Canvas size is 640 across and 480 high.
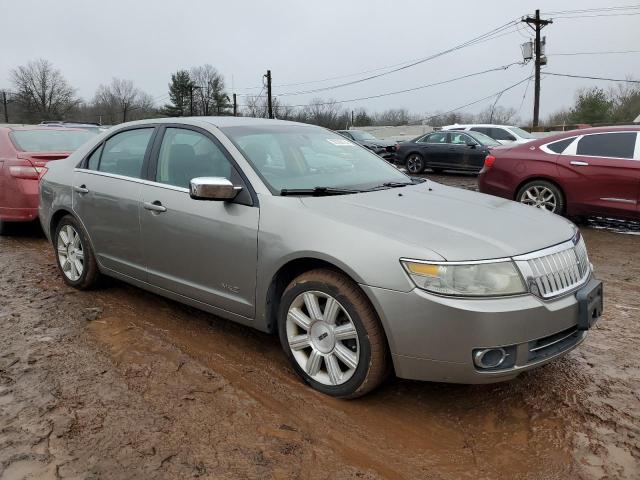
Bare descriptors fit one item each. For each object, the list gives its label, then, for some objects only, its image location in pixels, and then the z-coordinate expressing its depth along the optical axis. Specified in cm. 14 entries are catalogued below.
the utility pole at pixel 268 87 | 4516
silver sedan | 259
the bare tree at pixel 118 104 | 6521
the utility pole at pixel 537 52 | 2999
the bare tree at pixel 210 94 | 6606
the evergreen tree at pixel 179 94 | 7000
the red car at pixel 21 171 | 670
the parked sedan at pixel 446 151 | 1509
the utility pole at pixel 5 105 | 6148
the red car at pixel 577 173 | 712
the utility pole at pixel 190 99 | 6391
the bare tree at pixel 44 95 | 6631
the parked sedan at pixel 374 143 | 1856
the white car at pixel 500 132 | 1672
